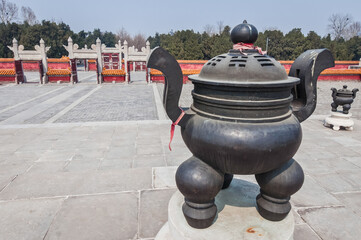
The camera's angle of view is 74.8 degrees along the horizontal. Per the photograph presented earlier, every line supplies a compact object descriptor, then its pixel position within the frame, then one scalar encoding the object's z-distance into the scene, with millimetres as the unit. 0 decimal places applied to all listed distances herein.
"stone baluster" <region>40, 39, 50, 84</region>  17422
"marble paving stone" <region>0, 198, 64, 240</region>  2549
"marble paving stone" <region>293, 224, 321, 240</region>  2490
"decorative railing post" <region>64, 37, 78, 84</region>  17391
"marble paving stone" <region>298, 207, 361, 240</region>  2531
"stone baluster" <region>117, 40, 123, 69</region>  22394
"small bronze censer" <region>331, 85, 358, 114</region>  6312
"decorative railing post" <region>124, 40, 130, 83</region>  17594
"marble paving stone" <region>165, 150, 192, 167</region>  4379
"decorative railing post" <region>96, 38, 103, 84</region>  17953
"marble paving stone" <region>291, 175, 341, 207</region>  3107
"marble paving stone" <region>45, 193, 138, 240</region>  2539
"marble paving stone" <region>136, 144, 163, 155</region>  4879
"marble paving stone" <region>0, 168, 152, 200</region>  3357
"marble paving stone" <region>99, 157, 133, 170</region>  4207
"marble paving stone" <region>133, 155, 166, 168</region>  4312
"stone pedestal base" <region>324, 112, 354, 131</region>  6367
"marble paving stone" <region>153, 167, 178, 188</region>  3557
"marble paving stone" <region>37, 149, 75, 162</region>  4531
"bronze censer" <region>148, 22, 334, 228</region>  1788
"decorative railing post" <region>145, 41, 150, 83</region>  18333
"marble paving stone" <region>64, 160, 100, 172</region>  4113
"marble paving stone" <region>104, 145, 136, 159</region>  4711
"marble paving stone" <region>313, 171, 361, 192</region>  3522
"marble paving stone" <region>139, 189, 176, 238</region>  2605
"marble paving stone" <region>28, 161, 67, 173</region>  4070
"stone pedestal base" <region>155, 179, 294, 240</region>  1963
